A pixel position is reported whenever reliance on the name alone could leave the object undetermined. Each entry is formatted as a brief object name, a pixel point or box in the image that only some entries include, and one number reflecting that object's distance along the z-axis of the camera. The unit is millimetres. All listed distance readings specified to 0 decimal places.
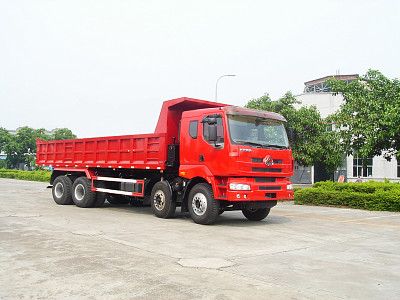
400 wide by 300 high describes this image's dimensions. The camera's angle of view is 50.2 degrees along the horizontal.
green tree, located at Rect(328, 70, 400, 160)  17250
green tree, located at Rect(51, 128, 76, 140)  84500
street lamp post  27342
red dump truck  10211
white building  43156
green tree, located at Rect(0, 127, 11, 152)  78662
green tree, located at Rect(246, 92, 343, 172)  30812
